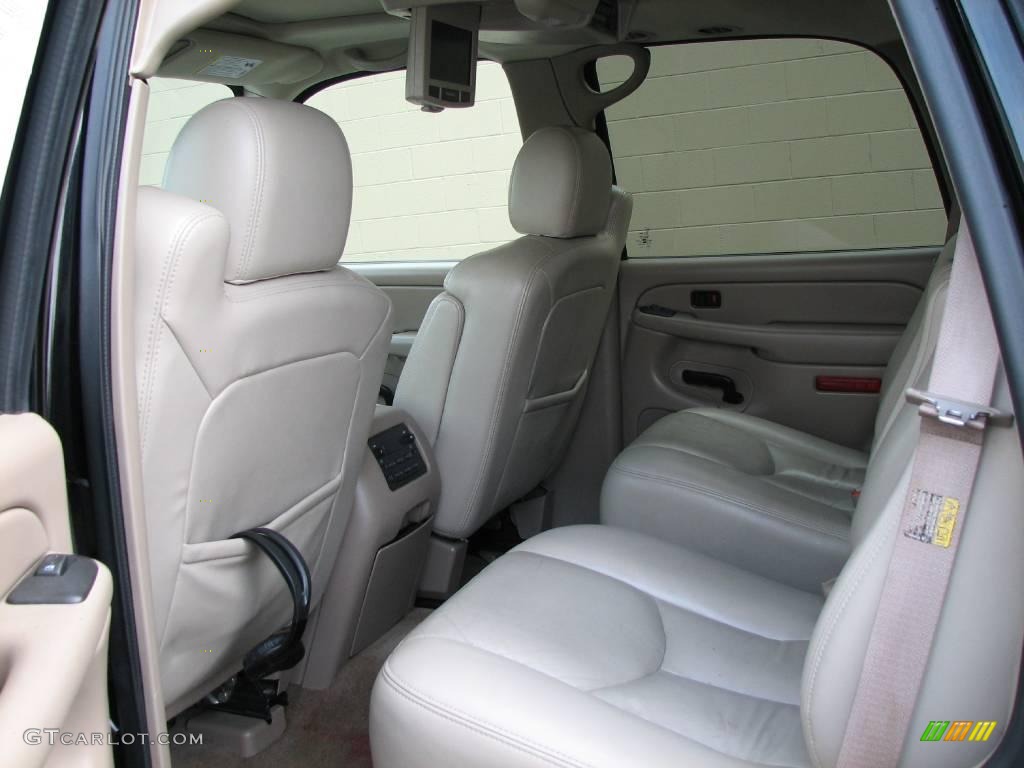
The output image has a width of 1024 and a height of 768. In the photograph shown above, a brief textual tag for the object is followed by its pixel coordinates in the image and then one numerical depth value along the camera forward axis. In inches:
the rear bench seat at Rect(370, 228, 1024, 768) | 40.5
